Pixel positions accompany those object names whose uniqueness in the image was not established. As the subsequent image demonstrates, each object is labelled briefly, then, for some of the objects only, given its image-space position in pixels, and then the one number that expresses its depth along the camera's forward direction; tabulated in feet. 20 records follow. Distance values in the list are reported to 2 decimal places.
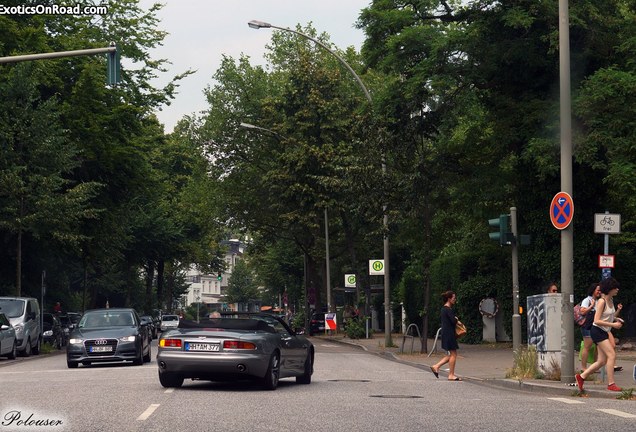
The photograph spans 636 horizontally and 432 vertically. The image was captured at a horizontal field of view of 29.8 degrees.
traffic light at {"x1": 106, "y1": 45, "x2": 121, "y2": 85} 77.36
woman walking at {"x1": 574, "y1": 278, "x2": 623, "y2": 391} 57.72
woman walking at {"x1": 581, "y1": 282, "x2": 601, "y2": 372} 67.31
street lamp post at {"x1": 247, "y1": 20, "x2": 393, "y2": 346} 118.11
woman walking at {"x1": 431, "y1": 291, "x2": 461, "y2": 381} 73.26
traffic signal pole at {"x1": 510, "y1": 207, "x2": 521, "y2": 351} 77.20
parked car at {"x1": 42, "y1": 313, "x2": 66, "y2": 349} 147.95
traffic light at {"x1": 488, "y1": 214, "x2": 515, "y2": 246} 78.54
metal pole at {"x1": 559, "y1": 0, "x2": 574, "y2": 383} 64.59
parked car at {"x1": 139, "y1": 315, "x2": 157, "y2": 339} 183.81
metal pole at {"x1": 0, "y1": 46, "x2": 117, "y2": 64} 76.33
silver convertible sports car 58.65
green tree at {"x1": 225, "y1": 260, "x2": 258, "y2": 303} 564.30
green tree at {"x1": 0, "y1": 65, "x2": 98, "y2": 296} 128.57
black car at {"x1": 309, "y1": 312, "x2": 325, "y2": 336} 216.74
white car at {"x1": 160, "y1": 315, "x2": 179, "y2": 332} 248.75
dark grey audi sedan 87.76
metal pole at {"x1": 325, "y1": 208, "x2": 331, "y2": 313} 188.14
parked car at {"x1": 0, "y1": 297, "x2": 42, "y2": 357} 115.55
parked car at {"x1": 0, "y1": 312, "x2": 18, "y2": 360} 106.63
